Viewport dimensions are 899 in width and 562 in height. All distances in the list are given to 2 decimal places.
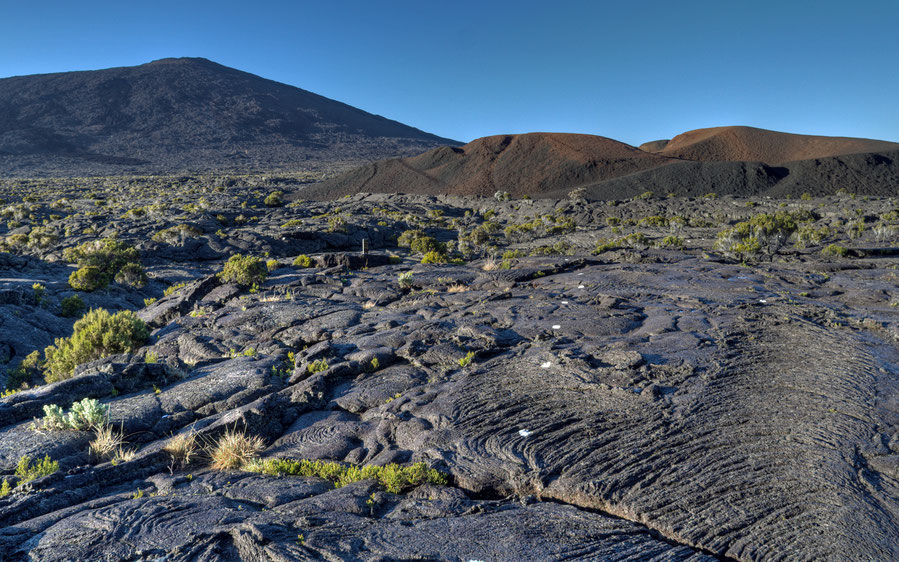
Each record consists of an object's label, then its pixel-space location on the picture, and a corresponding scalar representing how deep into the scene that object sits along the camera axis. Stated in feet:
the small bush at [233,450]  19.93
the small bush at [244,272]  51.11
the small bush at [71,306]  52.85
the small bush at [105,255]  75.51
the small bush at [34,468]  19.02
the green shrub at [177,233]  104.32
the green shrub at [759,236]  71.31
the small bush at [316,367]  28.94
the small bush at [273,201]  171.63
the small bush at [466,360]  27.86
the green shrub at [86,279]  61.52
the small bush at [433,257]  70.69
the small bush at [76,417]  22.58
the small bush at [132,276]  70.79
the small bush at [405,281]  49.49
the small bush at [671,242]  91.78
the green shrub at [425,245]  96.99
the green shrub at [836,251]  65.00
